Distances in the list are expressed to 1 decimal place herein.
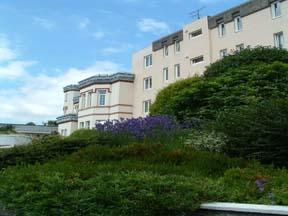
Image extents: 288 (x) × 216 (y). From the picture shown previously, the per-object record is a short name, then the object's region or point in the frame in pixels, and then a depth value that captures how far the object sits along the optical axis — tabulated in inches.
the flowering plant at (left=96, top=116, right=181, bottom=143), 389.9
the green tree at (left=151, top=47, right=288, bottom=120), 487.8
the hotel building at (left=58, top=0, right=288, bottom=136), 884.5
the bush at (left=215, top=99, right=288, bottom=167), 260.8
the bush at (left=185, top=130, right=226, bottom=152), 307.4
